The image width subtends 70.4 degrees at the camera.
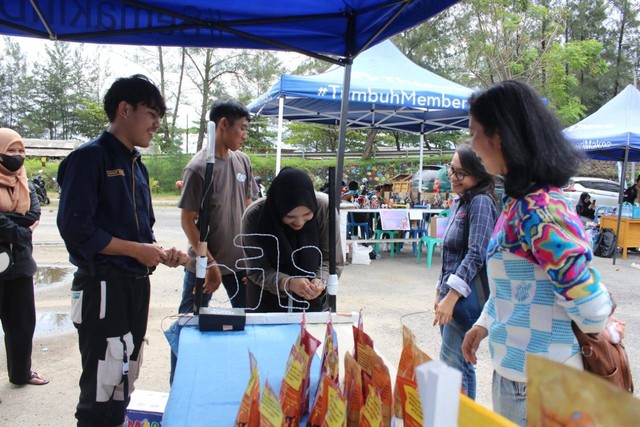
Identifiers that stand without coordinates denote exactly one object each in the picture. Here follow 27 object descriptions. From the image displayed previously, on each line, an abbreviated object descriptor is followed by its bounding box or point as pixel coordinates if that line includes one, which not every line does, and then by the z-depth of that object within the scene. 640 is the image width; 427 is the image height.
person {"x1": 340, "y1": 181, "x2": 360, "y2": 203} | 9.19
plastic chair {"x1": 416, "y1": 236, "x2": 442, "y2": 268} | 7.38
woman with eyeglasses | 2.20
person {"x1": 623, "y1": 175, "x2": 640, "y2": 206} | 11.25
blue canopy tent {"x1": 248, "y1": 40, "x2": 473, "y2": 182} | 6.79
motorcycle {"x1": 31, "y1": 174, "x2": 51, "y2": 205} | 16.85
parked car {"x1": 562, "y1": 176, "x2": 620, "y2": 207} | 16.13
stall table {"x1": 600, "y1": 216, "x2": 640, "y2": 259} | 8.84
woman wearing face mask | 2.80
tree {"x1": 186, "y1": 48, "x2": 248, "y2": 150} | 27.94
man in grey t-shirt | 2.81
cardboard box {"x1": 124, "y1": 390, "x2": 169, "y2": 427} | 1.98
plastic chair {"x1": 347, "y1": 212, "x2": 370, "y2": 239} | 8.21
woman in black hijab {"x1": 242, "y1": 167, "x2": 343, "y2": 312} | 2.09
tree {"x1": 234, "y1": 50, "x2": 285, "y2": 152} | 28.23
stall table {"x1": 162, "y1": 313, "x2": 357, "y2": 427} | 1.19
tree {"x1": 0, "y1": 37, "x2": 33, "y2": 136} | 44.84
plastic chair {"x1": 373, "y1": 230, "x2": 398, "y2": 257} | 8.08
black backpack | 8.92
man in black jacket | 1.92
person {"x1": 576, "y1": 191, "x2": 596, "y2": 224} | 11.64
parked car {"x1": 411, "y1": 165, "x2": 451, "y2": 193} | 9.84
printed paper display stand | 0.45
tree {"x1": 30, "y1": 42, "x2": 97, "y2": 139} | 43.96
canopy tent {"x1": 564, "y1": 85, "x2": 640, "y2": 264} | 8.00
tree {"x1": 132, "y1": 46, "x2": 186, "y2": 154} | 27.38
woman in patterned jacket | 1.21
